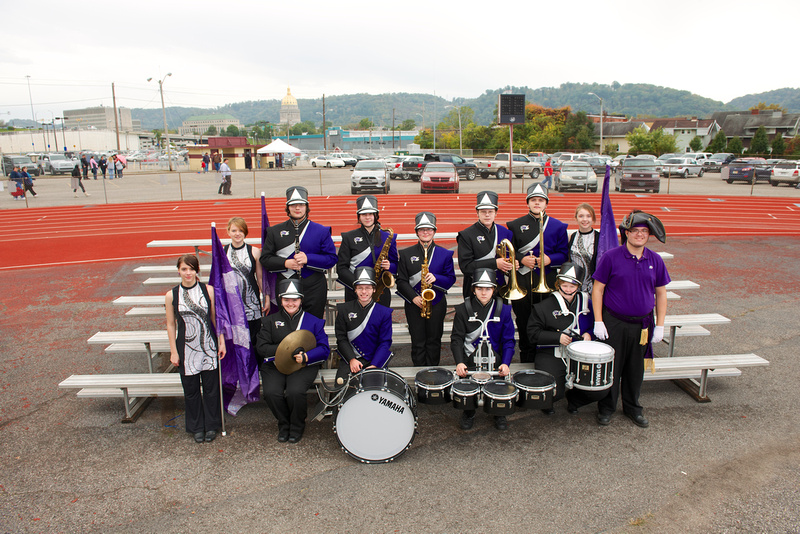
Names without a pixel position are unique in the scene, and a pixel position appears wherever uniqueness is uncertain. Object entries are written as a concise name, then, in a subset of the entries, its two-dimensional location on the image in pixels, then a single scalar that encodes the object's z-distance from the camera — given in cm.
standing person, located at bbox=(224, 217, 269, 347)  578
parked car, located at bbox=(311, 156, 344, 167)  5106
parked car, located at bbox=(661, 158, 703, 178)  3650
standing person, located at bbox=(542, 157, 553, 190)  2664
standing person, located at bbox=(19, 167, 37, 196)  2588
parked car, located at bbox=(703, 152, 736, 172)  4436
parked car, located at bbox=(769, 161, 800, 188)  2975
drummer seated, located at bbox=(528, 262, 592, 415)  539
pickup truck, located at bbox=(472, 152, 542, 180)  3472
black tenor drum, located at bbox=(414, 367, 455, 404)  479
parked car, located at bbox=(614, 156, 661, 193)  2558
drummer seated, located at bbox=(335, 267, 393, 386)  542
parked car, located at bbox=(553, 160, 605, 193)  2598
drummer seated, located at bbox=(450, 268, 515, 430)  536
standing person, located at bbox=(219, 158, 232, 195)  2775
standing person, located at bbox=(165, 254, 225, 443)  513
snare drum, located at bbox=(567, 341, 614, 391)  489
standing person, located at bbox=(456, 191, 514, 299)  611
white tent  3833
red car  2595
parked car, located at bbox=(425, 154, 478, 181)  3381
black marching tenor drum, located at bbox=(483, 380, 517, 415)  472
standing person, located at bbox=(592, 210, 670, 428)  512
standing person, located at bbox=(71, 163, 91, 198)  2830
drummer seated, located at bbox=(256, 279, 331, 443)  511
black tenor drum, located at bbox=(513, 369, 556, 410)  479
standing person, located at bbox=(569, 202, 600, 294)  607
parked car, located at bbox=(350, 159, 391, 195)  2630
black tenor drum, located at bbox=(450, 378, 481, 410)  476
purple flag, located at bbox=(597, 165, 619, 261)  588
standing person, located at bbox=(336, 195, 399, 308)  611
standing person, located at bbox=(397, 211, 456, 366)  593
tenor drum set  456
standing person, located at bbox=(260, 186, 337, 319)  603
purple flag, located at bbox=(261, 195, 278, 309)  612
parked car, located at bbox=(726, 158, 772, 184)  3159
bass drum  454
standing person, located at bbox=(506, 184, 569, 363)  614
